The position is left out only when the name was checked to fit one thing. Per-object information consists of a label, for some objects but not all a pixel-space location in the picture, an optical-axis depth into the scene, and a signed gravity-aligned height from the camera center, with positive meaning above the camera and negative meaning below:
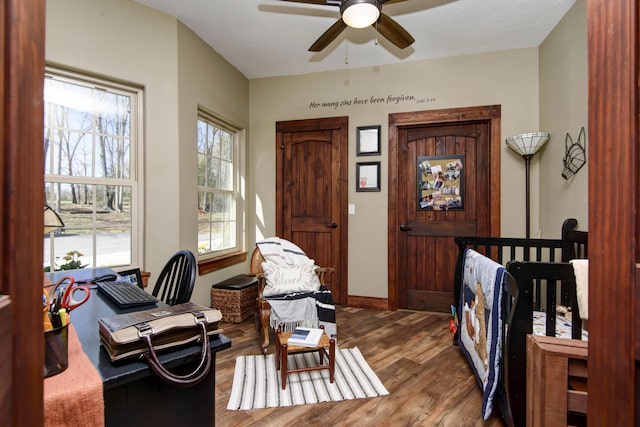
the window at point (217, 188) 3.41 +0.25
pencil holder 0.73 -0.32
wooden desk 0.80 -0.48
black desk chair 1.59 -0.36
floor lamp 2.96 +0.63
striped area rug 1.90 -1.09
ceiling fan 1.94 +1.28
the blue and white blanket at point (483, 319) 1.66 -0.63
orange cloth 0.68 -0.40
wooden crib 1.45 -0.49
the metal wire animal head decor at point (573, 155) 2.36 +0.43
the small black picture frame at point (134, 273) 2.11 -0.41
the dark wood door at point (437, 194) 3.46 +0.19
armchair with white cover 2.51 -0.65
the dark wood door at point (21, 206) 0.29 +0.00
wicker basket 3.20 -0.87
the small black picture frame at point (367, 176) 3.70 +0.40
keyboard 1.29 -0.36
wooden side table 2.00 -0.86
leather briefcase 0.82 -0.33
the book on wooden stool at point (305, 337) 2.03 -0.81
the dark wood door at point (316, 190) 3.82 +0.25
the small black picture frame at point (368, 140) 3.71 +0.81
